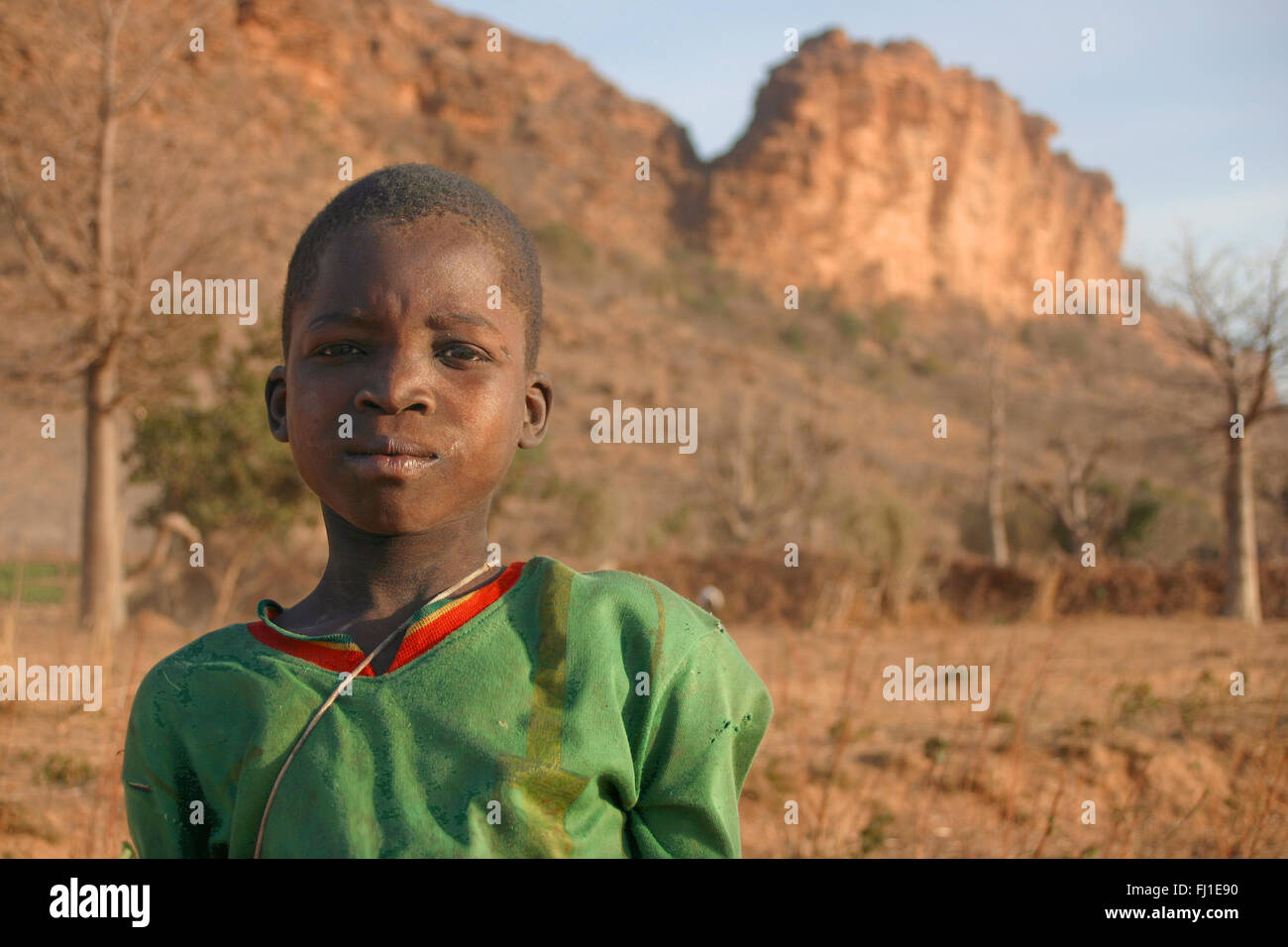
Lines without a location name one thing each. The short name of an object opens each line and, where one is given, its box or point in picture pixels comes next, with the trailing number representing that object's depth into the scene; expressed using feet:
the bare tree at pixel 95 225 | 30.12
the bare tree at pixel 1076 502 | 52.13
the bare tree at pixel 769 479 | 58.39
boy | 3.31
